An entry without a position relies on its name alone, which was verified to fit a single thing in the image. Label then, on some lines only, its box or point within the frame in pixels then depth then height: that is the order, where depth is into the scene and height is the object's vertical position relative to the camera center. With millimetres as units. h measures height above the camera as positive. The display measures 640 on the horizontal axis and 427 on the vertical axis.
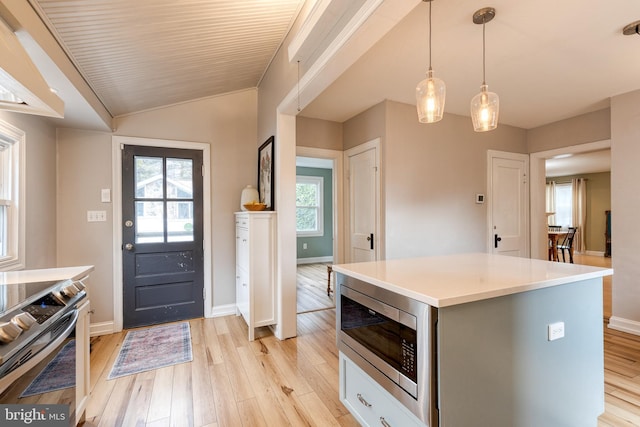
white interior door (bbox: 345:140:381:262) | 3366 +154
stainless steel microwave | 1079 -577
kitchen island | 1081 -575
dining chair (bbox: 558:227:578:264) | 5939 -661
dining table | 5538 -619
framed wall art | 2943 +442
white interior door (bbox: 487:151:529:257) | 3971 +126
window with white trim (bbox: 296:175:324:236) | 7008 +217
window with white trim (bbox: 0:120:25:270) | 2064 +132
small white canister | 3107 +209
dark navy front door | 2977 -222
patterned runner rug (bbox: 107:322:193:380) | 2246 -1196
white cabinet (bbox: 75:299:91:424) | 1454 -790
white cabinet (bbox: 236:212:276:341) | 2723 -538
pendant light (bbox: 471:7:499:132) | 1812 +687
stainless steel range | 884 -399
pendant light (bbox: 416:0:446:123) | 1652 +684
